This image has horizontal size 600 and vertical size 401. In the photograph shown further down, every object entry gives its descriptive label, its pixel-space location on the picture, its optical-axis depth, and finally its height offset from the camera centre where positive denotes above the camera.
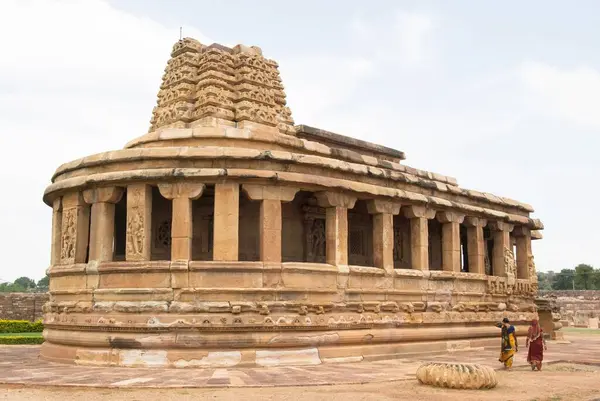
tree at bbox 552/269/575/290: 103.86 +1.84
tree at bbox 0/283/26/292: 130.85 +2.65
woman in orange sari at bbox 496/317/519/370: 14.24 -1.15
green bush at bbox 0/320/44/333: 31.66 -1.34
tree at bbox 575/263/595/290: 95.00 +2.37
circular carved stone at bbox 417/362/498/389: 10.92 -1.37
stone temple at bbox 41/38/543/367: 14.15 +1.31
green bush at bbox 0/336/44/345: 23.50 -1.47
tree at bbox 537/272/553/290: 128.35 +2.54
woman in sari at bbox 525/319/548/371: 13.96 -1.20
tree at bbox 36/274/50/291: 138.95 +3.29
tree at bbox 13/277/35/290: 159.77 +4.19
